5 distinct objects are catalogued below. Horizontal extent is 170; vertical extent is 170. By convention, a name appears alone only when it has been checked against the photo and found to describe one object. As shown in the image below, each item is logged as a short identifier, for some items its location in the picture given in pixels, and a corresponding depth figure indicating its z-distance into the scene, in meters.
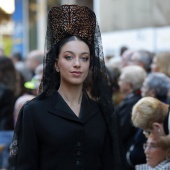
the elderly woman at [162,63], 10.42
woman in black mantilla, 4.98
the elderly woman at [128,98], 9.01
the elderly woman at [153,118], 6.68
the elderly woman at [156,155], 6.54
